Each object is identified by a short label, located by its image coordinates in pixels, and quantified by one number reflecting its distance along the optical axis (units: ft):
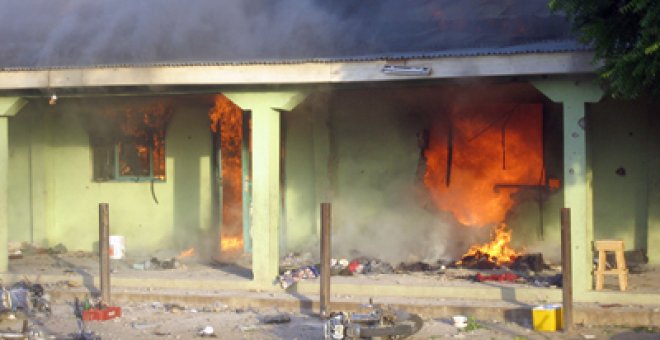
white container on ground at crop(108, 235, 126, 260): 54.95
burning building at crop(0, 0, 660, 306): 42.01
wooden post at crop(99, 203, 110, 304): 41.11
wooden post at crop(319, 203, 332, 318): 38.55
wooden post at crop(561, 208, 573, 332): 35.88
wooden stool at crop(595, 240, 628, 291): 40.91
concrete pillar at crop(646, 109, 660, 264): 48.37
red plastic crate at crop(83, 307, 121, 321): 39.58
